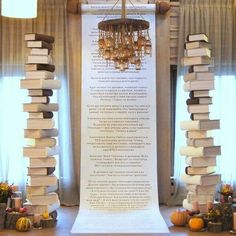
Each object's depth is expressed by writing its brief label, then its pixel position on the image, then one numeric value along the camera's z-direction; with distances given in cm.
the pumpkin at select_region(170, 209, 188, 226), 434
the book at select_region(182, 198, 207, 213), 445
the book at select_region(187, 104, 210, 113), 457
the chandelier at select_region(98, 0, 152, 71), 362
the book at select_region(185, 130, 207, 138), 455
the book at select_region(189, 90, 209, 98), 459
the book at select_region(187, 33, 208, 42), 452
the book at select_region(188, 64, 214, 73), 455
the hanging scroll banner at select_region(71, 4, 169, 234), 525
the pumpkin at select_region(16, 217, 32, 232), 415
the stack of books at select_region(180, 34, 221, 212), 450
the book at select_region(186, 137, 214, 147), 452
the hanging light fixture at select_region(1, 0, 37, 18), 321
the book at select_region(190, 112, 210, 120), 457
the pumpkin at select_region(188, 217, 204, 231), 417
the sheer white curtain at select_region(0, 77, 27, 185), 550
